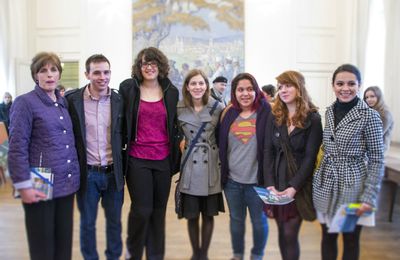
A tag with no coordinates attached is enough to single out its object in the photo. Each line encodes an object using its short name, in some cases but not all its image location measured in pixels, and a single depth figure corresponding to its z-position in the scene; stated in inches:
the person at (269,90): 261.3
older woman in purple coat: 101.5
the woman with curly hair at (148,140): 130.6
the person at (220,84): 266.7
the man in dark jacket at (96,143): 121.5
